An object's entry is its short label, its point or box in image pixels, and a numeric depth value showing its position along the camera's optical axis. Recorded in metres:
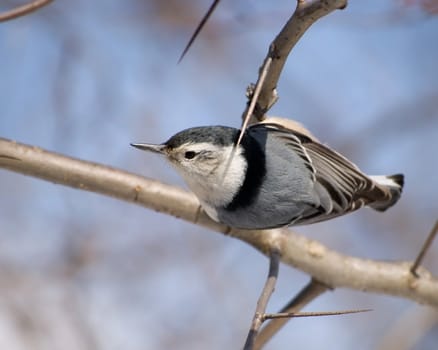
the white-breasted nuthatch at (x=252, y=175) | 3.99
